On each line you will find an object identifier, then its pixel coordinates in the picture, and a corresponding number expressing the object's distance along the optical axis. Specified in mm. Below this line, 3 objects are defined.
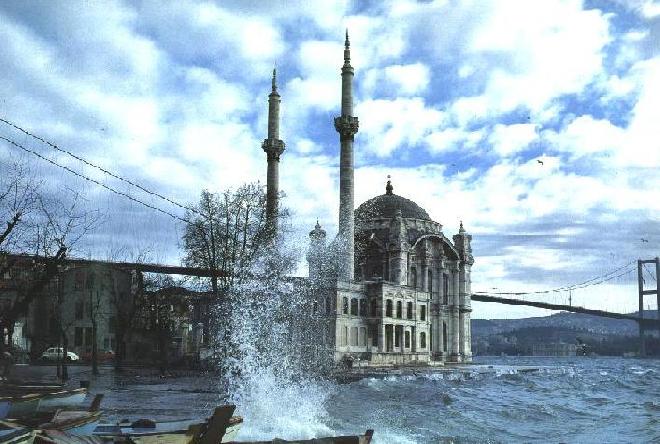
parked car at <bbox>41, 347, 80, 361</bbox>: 42469
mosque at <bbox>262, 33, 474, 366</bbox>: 47594
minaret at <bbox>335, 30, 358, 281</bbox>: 47438
